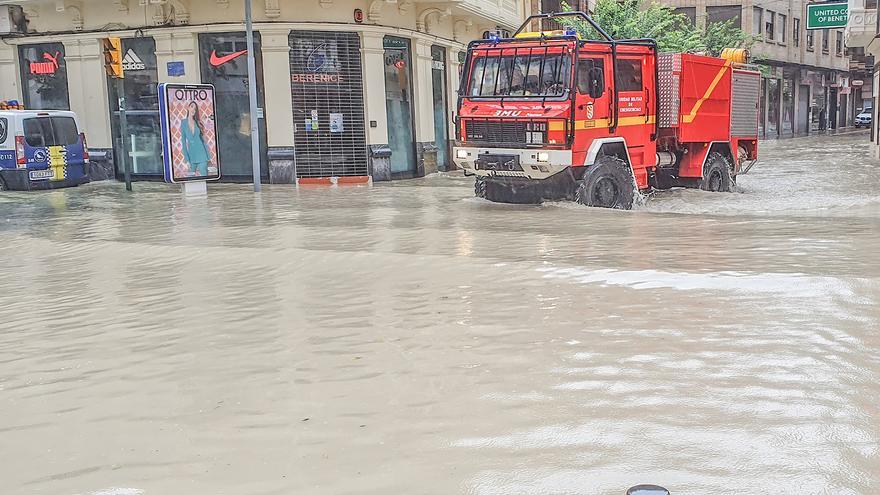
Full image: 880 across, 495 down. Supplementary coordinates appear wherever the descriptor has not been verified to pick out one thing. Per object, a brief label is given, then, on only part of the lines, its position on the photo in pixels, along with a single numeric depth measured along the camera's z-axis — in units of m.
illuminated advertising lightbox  17.73
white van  18.89
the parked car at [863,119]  62.57
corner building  20.94
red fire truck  13.38
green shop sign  28.61
